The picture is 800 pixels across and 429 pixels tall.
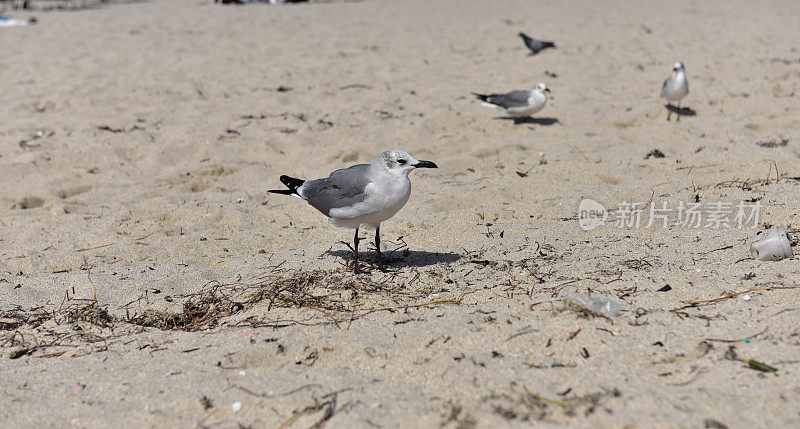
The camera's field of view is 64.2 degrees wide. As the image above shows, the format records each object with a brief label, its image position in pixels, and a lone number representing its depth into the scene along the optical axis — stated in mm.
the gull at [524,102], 6945
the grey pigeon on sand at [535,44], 9336
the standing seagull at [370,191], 3627
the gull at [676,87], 6929
